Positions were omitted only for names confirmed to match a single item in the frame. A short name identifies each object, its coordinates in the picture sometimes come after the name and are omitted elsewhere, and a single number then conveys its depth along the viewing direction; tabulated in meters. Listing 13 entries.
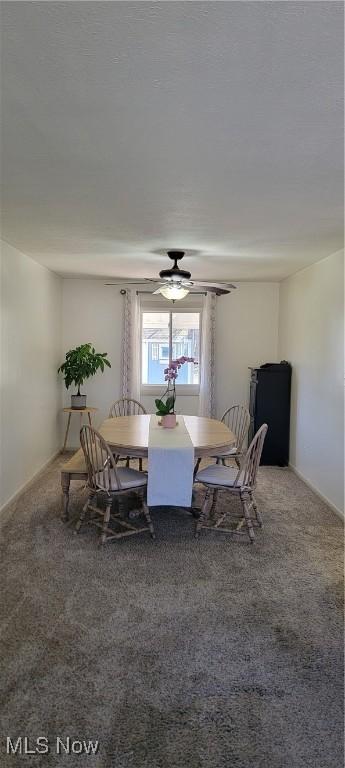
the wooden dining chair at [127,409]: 5.60
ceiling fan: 3.57
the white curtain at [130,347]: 5.74
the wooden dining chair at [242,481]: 3.15
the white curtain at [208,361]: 5.77
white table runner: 3.08
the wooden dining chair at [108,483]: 3.09
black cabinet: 5.11
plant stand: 5.28
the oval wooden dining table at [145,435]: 3.20
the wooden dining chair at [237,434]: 3.94
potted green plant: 5.23
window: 5.96
